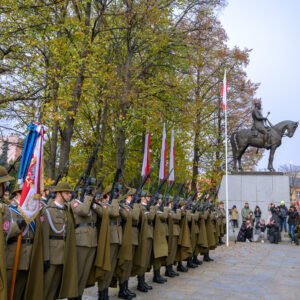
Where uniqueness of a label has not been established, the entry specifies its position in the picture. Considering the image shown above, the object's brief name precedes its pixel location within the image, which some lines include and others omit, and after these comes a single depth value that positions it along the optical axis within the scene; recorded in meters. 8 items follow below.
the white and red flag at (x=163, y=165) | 13.02
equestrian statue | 22.14
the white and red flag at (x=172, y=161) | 13.15
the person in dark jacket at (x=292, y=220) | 18.28
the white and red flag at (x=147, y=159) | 12.26
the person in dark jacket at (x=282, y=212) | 19.41
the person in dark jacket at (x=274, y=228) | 18.16
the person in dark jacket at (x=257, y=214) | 19.73
